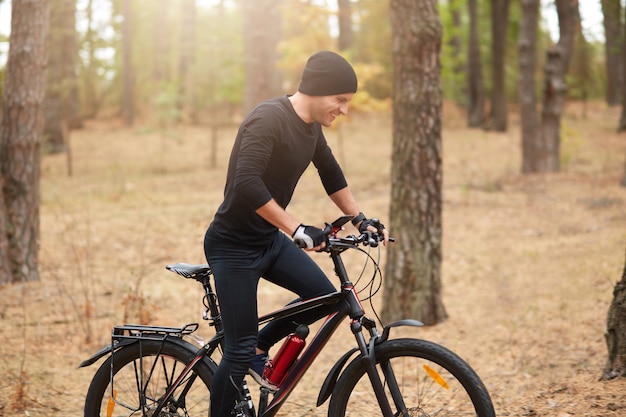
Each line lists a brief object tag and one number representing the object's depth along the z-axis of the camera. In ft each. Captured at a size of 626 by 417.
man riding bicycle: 11.21
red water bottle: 12.63
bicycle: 11.51
